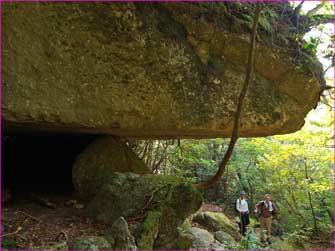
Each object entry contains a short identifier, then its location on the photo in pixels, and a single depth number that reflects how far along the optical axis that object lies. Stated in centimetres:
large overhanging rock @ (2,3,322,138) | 477
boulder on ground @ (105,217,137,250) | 408
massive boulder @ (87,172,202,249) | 510
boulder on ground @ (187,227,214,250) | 694
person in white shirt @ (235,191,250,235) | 971
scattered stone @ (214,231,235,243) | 885
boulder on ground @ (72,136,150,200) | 622
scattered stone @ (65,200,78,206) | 608
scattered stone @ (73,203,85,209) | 595
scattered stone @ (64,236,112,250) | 381
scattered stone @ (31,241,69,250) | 364
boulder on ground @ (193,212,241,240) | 1030
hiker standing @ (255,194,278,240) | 945
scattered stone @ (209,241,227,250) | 696
